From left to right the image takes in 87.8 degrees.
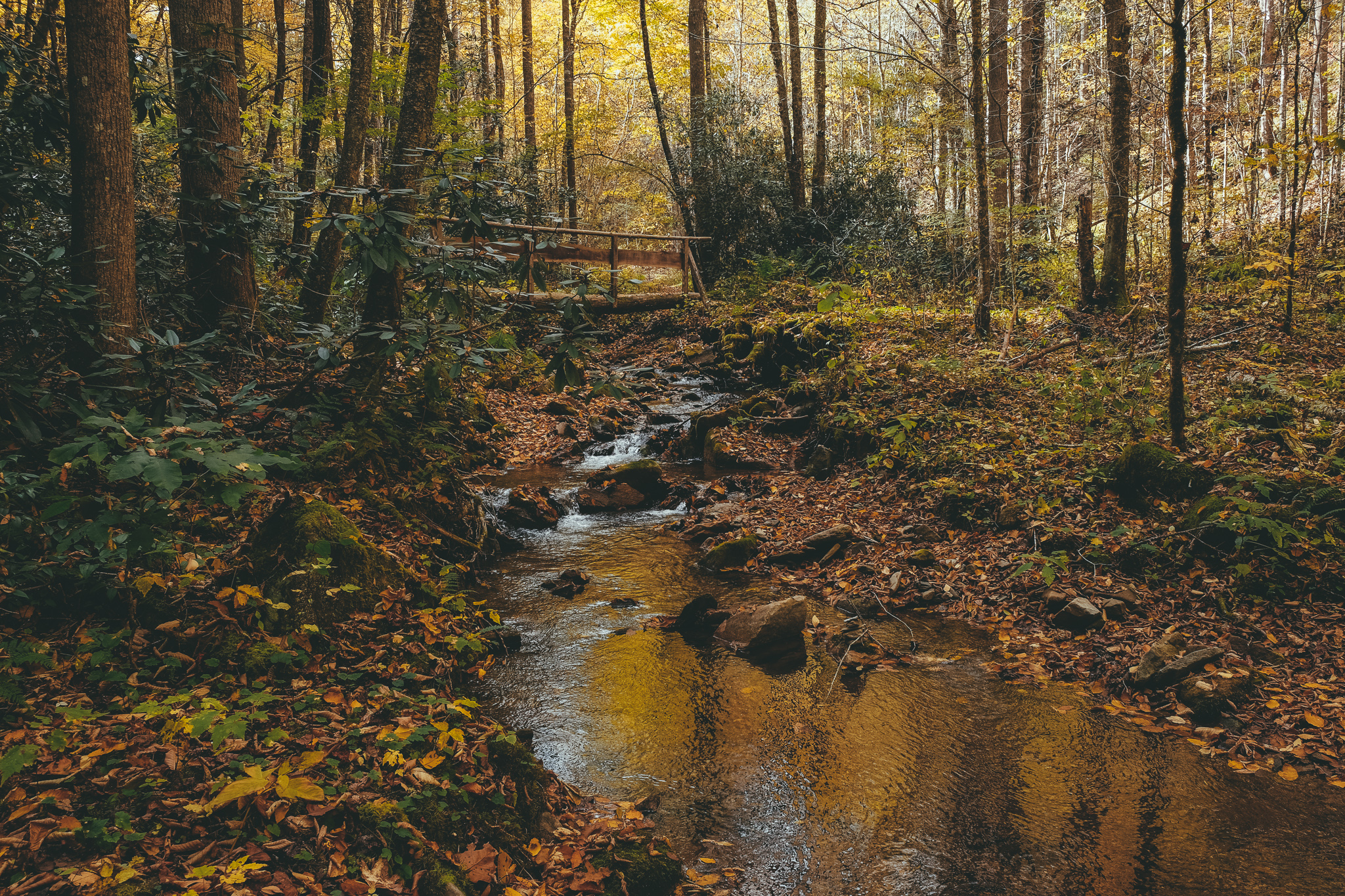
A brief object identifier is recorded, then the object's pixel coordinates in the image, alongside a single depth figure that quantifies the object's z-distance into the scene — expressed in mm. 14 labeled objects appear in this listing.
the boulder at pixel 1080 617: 5016
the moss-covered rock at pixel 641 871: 2982
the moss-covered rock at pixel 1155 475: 5617
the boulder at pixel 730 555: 6820
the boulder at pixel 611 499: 8445
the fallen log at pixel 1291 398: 6172
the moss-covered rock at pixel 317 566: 3969
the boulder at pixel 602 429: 10992
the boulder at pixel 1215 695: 4066
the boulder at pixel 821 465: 8672
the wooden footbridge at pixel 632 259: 15375
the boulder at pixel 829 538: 6887
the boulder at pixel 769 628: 5281
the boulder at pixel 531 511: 7734
